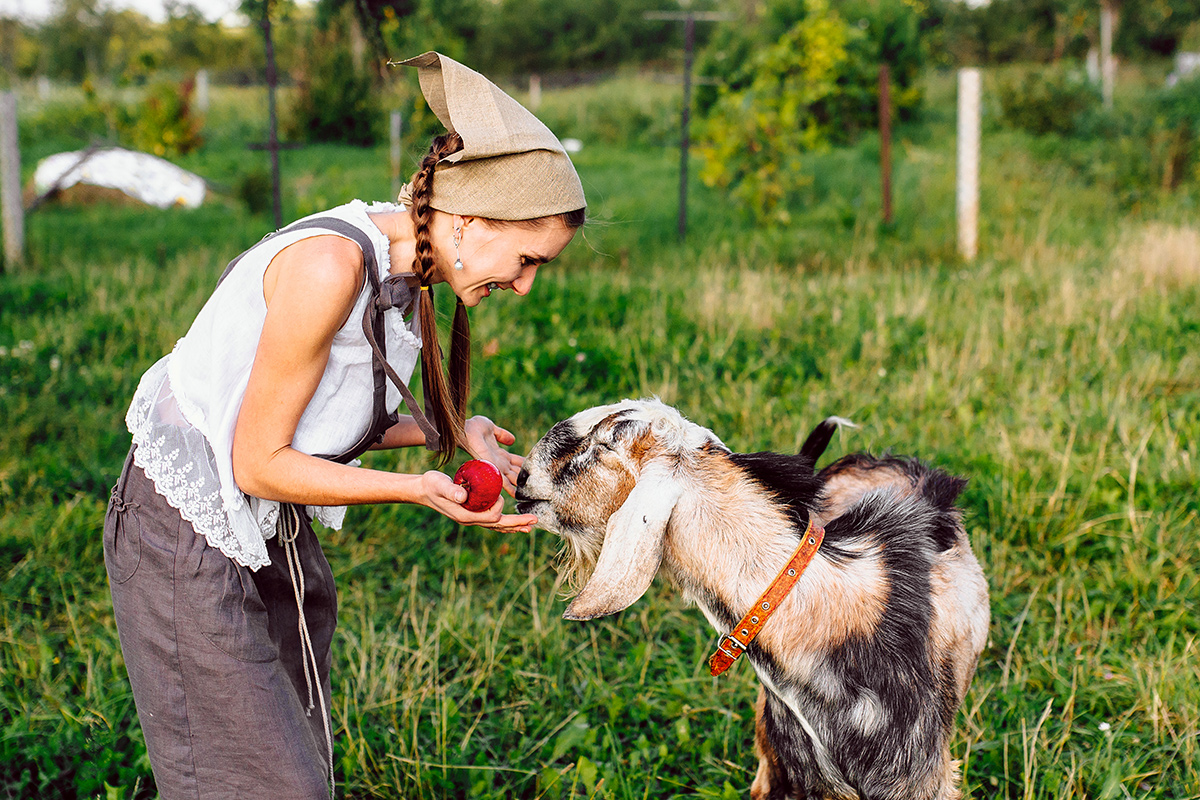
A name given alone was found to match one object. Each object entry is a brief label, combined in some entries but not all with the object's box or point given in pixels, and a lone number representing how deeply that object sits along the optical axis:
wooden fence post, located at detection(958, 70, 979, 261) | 8.98
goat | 2.12
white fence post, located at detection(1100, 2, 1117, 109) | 17.63
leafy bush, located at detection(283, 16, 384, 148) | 14.99
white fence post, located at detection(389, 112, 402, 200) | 10.67
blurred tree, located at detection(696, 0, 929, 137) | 15.16
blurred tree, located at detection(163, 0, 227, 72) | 34.81
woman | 1.85
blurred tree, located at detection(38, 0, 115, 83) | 38.31
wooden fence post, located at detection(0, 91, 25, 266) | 7.86
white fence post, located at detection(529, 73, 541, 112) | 17.77
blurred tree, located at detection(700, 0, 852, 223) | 9.80
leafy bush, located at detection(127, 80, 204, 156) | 14.92
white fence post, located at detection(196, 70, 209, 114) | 19.41
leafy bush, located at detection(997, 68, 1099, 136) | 15.82
